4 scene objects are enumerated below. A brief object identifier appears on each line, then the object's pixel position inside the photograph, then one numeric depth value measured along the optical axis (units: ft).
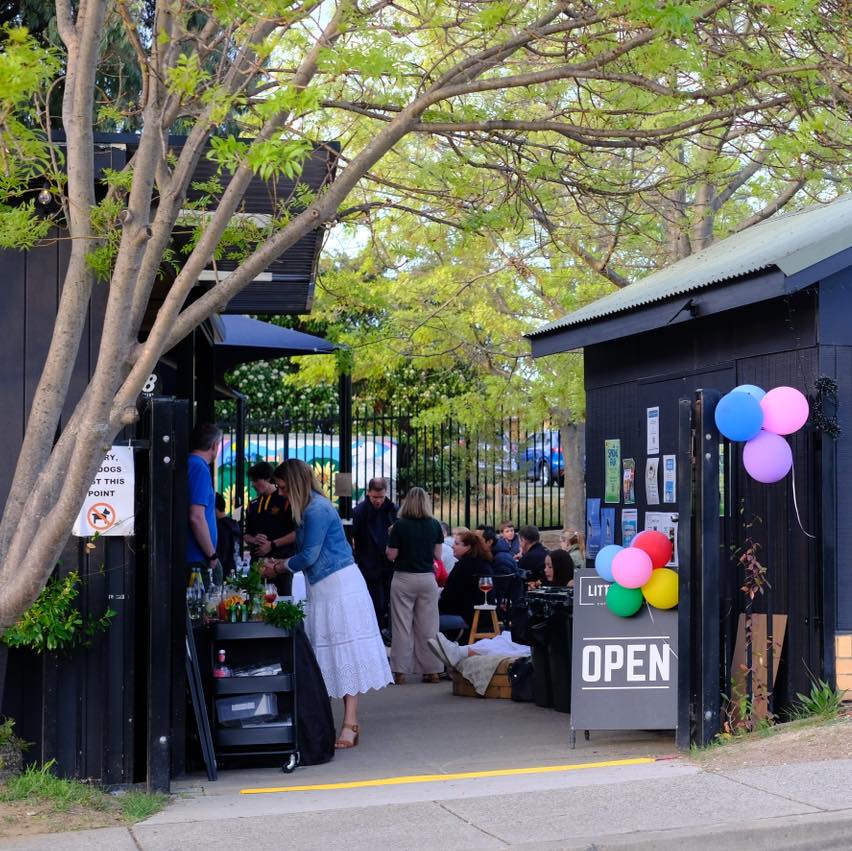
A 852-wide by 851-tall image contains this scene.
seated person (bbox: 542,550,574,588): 38.29
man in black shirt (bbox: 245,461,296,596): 36.70
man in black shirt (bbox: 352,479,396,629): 43.83
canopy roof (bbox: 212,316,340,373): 42.57
